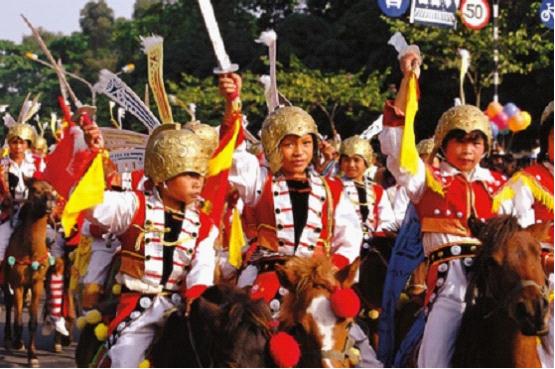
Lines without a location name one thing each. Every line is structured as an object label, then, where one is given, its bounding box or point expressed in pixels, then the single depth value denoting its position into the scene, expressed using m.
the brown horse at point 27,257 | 12.96
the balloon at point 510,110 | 22.48
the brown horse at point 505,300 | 5.68
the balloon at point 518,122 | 22.27
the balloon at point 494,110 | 21.94
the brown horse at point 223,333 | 5.02
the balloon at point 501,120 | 21.93
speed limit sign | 21.59
